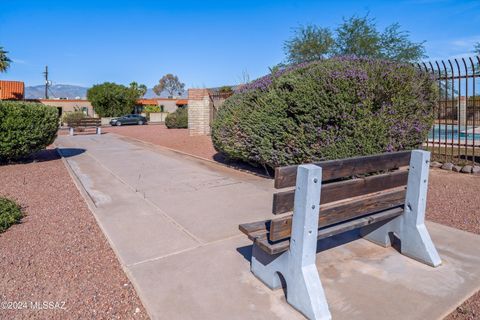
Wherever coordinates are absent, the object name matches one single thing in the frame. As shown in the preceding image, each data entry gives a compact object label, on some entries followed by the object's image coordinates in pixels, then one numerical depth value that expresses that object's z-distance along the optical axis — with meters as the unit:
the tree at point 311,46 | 15.65
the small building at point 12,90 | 37.44
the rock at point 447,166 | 7.78
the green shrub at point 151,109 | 46.38
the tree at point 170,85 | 99.31
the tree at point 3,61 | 30.66
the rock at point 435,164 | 8.10
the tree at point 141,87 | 59.75
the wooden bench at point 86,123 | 23.84
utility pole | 54.23
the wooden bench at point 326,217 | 2.46
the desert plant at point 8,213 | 4.25
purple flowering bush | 5.86
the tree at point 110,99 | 41.59
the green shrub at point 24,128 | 8.38
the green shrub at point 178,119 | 23.63
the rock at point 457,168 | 7.63
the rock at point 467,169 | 7.43
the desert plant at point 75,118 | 23.78
